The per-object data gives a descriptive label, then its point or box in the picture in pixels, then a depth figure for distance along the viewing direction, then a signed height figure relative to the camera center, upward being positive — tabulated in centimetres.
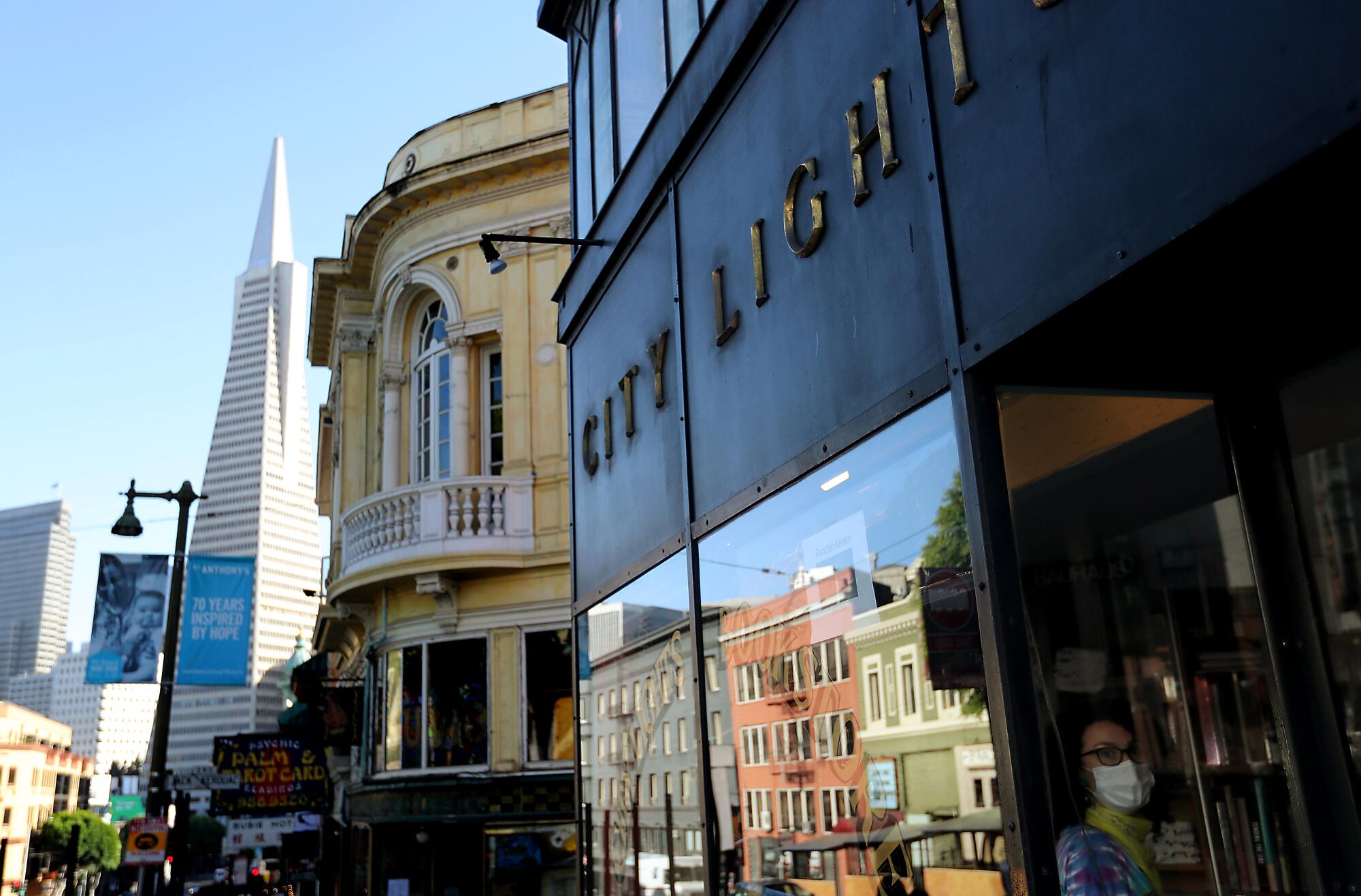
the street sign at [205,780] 2062 +63
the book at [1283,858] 433 -34
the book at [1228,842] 455 -28
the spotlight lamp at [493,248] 820 +415
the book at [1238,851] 452 -32
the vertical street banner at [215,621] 1800 +294
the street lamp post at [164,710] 1905 +174
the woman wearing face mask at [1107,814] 365 -14
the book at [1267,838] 441 -27
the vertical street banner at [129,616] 1784 +303
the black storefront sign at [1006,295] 282 +141
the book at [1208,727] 462 +15
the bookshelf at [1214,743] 442 +9
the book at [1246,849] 450 -31
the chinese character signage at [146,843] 1972 -40
